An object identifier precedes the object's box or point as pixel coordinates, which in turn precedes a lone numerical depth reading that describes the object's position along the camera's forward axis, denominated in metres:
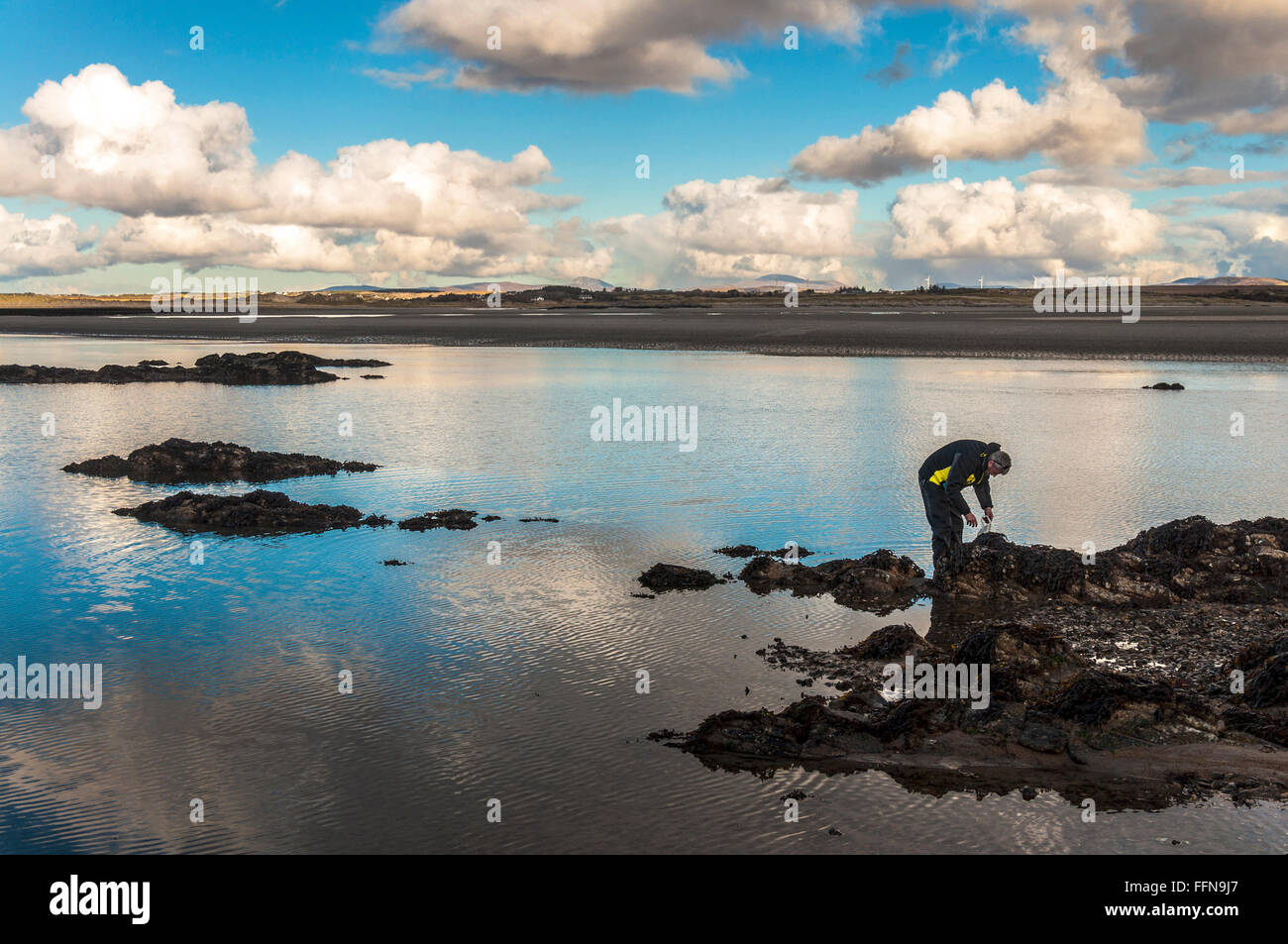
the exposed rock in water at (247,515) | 16.30
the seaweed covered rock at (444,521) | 16.16
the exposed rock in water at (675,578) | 12.78
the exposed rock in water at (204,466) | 20.81
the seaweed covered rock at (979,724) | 8.03
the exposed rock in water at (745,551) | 14.30
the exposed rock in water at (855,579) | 12.34
